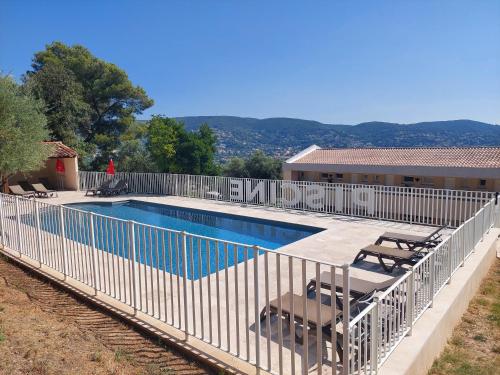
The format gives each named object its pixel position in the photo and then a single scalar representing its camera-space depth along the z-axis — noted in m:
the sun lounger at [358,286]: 4.70
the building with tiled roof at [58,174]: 21.64
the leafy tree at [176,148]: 21.88
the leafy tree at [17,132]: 10.11
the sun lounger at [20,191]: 18.64
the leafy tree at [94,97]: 27.48
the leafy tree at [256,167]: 34.76
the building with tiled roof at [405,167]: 17.73
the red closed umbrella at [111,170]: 21.14
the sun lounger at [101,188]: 19.88
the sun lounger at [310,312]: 4.03
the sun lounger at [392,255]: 7.11
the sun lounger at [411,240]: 7.94
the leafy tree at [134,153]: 28.94
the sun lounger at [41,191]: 19.36
